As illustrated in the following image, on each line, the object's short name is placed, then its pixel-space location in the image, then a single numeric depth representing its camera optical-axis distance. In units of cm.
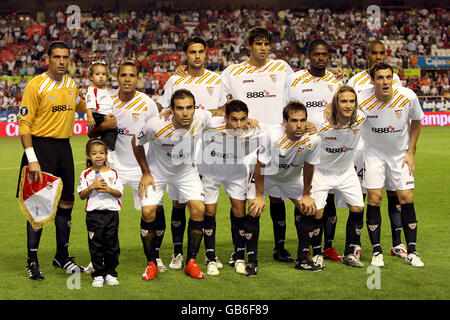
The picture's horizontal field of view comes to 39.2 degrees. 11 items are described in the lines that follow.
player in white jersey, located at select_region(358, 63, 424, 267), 678
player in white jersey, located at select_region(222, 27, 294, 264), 706
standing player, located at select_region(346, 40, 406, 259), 715
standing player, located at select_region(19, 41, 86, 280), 630
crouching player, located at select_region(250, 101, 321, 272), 632
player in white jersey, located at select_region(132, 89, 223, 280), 628
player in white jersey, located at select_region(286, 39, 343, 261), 721
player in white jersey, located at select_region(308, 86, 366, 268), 659
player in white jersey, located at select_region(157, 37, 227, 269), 686
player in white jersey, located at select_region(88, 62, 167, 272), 680
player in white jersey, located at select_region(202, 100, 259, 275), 651
